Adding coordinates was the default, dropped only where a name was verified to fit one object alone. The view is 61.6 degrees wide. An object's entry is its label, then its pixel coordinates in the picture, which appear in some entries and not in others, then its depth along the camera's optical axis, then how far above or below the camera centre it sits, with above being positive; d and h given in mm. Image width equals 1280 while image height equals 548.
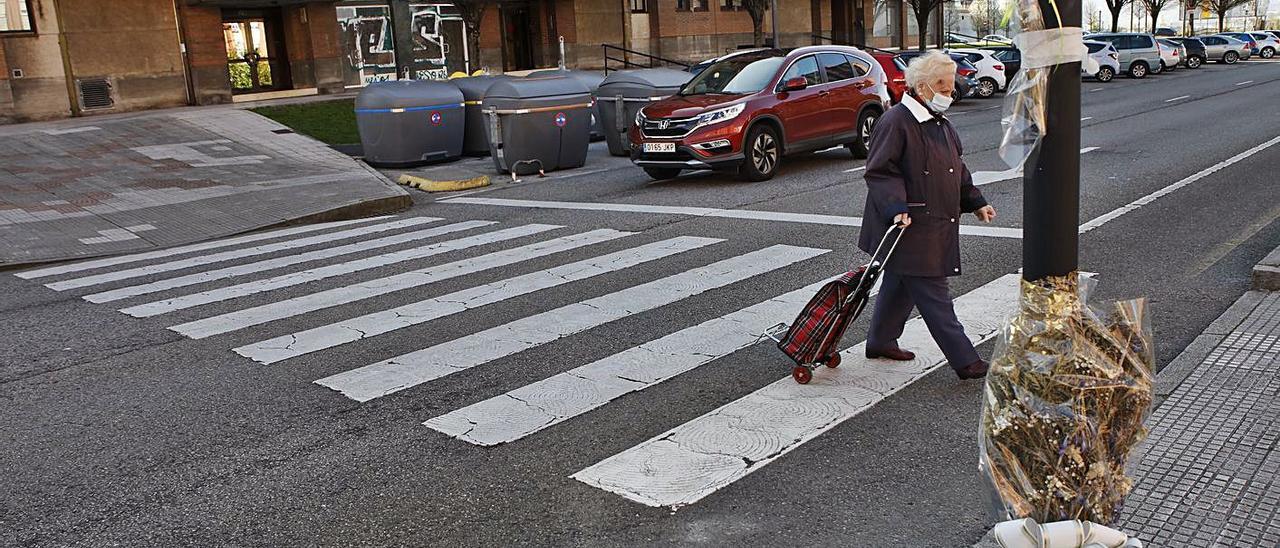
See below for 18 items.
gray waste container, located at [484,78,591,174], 16406 -1056
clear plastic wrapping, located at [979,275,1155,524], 2801 -993
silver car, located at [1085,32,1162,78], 38562 -1449
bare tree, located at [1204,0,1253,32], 66062 +40
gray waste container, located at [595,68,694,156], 17922 -778
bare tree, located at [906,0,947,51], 40250 +551
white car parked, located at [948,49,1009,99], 30312 -1399
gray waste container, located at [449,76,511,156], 18922 -998
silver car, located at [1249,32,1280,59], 52366 -1988
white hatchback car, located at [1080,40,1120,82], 36812 -1497
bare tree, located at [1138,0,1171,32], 63781 +243
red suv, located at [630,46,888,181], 14039 -998
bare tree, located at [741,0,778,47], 34219 +766
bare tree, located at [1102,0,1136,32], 53281 +250
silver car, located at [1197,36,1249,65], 48375 -1888
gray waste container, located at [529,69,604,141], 18266 -526
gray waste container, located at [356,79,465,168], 17500 -932
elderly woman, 5336 -829
